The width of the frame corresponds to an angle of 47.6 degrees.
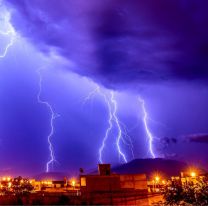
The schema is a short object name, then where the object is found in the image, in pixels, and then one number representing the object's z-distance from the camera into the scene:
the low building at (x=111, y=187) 15.39
